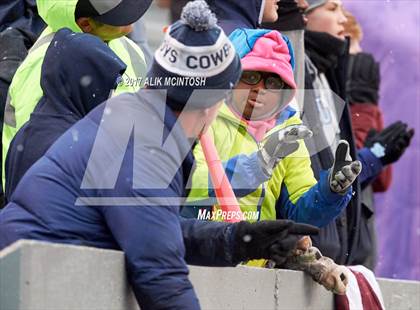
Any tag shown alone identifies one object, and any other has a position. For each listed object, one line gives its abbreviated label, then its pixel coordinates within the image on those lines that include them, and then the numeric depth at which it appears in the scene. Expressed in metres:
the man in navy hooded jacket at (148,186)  9.16
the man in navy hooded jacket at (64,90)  11.09
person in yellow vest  11.79
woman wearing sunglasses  12.16
